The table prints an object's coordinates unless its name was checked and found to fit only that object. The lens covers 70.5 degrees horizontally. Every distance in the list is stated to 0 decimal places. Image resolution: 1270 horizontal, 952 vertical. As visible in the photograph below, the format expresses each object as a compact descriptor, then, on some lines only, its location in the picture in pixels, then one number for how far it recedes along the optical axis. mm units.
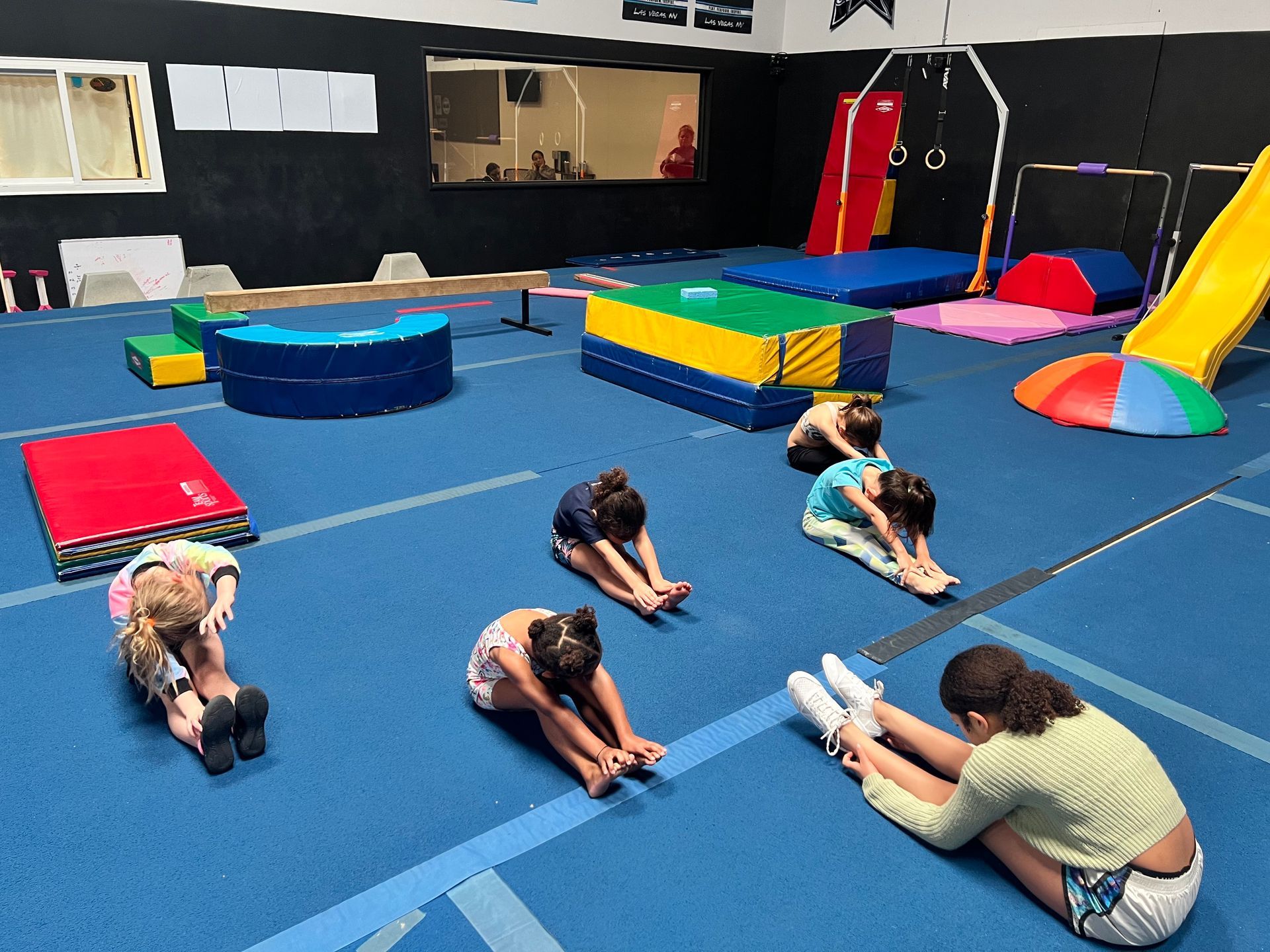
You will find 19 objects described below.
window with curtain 8625
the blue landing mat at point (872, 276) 9367
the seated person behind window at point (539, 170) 13188
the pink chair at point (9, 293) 8703
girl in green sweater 2203
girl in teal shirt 3973
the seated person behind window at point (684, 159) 14234
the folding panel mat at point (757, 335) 6109
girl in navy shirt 3750
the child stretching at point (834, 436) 4934
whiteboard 9086
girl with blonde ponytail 2816
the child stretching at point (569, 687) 2648
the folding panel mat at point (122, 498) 3947
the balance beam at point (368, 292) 6820
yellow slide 7285
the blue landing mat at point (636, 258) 12523
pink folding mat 9141
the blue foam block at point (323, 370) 6000
